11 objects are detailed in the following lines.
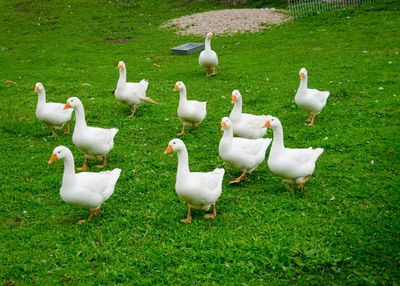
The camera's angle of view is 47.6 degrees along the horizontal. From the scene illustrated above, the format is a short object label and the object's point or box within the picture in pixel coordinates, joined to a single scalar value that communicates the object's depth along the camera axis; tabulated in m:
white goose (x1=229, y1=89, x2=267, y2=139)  8.86
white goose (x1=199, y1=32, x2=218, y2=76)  14.91
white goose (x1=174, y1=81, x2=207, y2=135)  9.99
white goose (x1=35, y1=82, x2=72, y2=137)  9.97
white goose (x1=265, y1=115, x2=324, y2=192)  7.17
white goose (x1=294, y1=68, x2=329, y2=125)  10.10
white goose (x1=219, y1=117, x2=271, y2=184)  7.68
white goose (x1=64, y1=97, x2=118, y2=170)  8.41
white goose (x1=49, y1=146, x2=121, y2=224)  6.64
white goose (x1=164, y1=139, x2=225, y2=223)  6.60
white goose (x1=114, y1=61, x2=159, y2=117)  11.29
